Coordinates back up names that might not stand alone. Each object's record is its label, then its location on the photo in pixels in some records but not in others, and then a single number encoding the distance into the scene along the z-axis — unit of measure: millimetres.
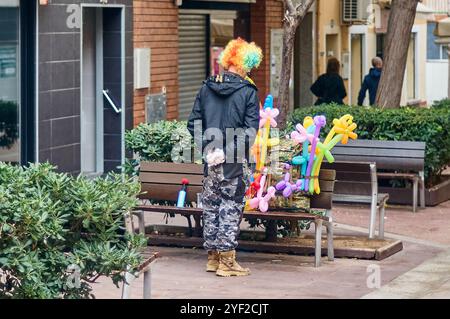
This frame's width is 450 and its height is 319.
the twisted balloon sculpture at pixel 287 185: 10430
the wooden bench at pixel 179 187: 10516
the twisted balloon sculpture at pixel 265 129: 10344
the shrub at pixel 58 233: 6719
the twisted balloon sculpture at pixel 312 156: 10570
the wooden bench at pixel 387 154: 14203
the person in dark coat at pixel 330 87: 20594
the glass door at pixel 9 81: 14609
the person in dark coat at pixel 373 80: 21578
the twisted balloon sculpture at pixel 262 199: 10398
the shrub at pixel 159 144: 11305
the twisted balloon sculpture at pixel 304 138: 10570
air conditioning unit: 26641
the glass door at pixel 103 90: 16750
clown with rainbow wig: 9656
